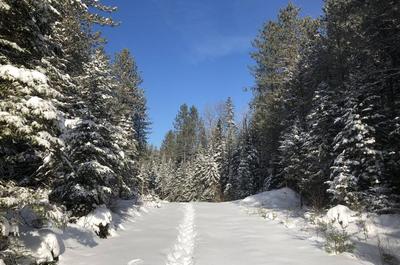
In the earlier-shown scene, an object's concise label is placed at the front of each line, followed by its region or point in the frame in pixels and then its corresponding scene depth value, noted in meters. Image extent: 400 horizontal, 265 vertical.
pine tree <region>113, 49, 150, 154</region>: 37.06
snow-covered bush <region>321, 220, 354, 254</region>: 9.86
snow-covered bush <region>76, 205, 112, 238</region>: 12.51
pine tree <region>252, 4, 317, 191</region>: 31.94
